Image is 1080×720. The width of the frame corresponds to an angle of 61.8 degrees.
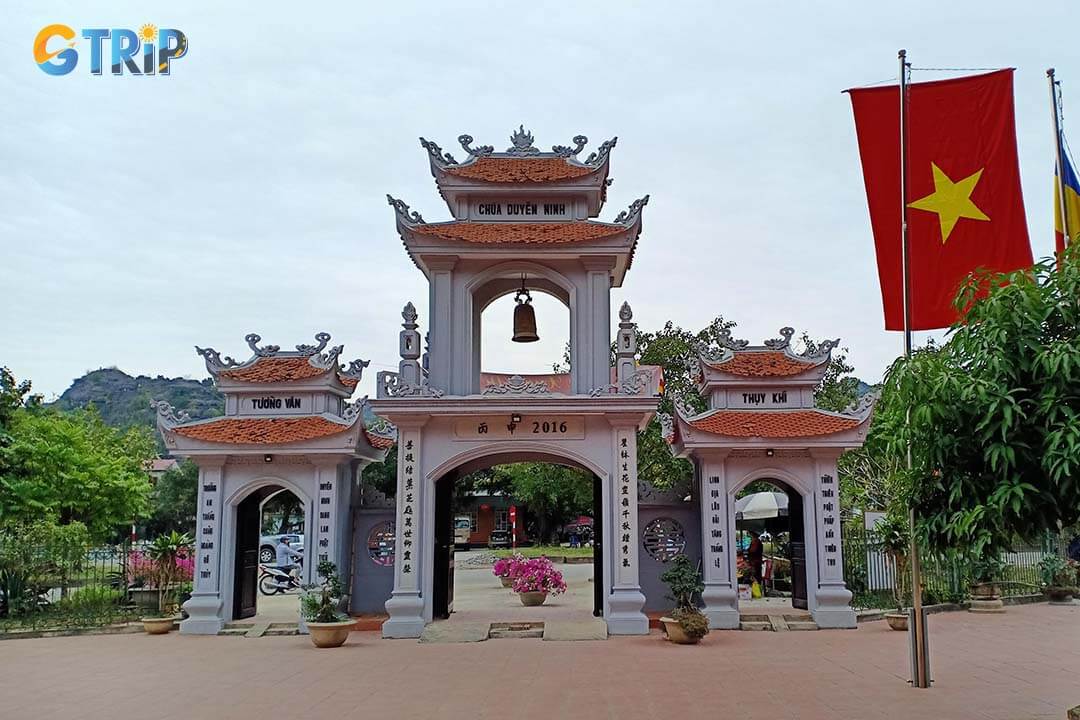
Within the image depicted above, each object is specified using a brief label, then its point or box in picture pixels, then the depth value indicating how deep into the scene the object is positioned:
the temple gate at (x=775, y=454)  13.69
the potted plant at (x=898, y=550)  13.23
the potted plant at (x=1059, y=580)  17.19
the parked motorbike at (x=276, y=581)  20.58
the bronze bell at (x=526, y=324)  13.81
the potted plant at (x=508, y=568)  17.06
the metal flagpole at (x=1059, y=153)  9.84
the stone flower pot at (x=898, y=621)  13.18
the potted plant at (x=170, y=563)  14.27
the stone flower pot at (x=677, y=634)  11.94
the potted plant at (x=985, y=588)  15.87
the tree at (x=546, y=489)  32.75
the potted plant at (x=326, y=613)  12.16
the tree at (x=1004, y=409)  5.95
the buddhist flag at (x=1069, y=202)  9.86
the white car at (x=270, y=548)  26.44
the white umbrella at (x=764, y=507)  18.98
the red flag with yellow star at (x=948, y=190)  9.01
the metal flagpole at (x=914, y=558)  8.81
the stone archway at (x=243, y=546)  13.82
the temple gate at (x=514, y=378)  12.95
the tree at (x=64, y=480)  21.03
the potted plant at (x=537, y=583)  16.36
